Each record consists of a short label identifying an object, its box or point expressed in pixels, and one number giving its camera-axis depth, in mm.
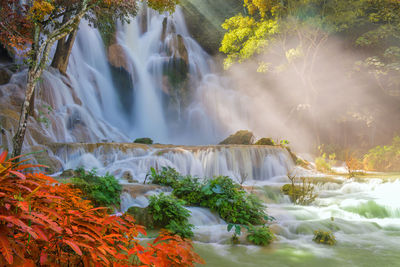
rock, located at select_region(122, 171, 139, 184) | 7552
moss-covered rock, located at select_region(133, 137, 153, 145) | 13664
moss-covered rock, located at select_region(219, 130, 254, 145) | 15274
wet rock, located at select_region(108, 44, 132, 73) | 19812
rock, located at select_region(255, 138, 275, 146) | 14617
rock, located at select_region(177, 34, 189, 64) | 22828
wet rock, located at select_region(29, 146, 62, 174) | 7389
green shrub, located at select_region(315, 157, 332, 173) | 13983
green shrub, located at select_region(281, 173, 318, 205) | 6977
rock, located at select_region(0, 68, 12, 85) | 11323
